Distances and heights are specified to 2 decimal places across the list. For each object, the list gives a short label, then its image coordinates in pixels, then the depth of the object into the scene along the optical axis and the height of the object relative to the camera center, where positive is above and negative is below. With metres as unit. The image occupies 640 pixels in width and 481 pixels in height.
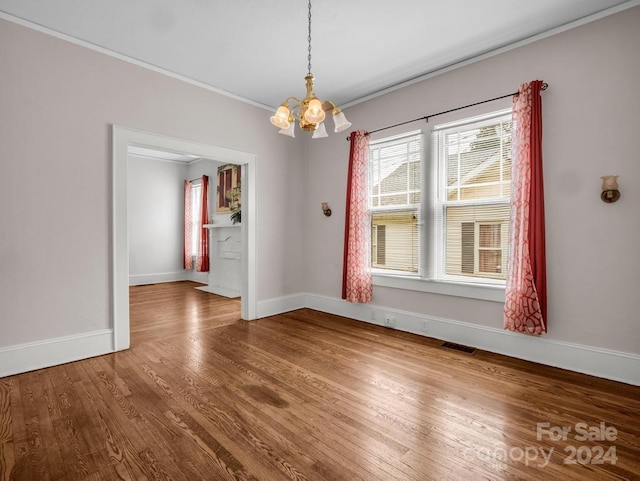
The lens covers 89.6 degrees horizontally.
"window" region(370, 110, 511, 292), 3.30 +0.40
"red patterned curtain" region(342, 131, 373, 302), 4.25 +0.15
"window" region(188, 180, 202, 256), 8.00 +0.59
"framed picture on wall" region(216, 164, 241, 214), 6.75 +1.06
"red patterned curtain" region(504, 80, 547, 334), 2.89 +0.13
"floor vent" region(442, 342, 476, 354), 3.27 -1.15
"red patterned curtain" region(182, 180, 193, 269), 8.10 +0.26
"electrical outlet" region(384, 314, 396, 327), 4.05 -1.05
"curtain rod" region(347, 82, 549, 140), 2.94 +1.40
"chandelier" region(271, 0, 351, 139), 2.15 +0.85
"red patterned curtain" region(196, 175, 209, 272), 7.55 +0.07
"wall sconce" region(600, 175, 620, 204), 2.60 +0.40
